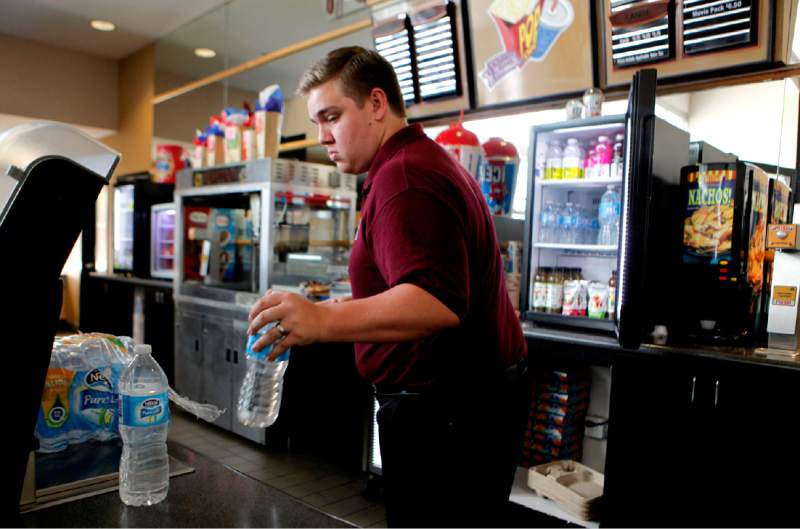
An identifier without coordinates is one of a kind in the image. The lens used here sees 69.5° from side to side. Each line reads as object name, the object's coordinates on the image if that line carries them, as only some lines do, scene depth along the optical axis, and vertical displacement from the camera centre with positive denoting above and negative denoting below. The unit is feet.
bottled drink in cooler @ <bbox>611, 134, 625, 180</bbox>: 9.55 +1.48
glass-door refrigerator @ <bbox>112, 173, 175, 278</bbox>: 20.20 +0.44
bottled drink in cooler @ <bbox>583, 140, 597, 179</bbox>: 9.87 +1.44
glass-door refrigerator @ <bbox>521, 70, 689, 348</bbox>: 7.85 +0.43
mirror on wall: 15.81 +5.83
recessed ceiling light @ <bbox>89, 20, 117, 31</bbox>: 20.49 +7.35
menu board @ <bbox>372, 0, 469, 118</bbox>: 12.16 +4.20
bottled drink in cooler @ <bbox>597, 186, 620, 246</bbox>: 9.62 +0.52
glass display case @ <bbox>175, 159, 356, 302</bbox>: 13.46 +0.22
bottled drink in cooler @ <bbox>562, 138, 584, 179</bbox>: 10.00 +1.49
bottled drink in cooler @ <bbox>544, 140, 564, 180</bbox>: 10.18 +1.48
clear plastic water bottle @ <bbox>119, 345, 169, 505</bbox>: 3.10 -1.14
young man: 3.88 -0.66
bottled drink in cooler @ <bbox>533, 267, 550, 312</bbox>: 10.14 -0.80
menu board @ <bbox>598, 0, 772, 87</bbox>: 8.55 +3.39
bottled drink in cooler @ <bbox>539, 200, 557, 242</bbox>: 10.34 +0.40
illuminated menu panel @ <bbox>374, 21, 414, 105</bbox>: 12.89 +4.36
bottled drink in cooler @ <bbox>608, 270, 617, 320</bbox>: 9.41 -0.84
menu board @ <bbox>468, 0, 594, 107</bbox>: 10.38 +3.75
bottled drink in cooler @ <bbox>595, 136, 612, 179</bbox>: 9.69 +1.51
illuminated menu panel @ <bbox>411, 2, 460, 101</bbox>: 12.16 +4.13
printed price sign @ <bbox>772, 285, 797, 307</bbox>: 7.89 -0.57
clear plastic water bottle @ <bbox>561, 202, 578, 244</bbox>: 10.23 +0.40
